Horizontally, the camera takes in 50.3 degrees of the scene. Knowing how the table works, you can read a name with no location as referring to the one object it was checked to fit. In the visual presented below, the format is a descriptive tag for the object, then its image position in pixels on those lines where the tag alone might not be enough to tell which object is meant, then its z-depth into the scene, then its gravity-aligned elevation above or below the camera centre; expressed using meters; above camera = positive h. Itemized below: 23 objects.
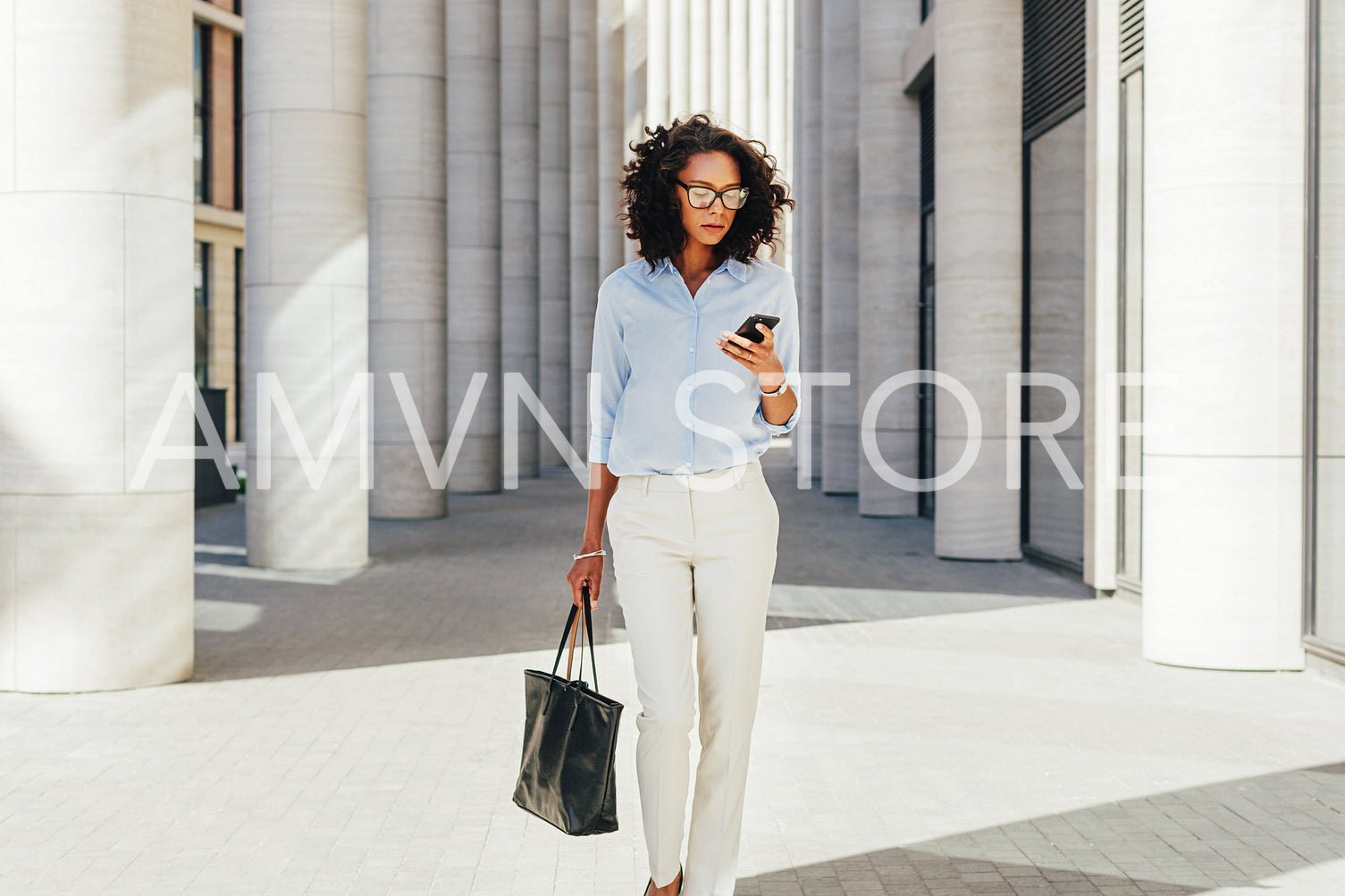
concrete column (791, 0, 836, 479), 30.22 +5.13
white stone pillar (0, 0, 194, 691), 7.60 +0.43
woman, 3.71 -0.08
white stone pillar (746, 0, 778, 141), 76.44 +20.27
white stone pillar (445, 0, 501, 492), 23.33 +3.31
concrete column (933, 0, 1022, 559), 13.83 +1.88
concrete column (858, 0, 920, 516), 19.30 +2.80
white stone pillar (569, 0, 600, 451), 40.53 +6.88
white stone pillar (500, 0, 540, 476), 29.98 +4.80
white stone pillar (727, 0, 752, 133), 75.81 +19.29
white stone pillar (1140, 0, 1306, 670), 8.12 +0.62
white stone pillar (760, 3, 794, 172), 76.00 +18.42
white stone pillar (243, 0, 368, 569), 13.58 +1.51
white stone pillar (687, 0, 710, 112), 74.69 +19.38
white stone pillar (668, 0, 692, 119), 74.94 +19.80
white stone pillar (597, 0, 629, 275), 47.06 +10.60
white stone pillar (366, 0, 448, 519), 19.09 +2.43
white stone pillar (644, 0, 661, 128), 74.94 +19.55
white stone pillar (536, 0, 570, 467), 34.97 +5.01
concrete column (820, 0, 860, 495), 24.11 +3.37
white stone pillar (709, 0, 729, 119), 75.25 +19.38
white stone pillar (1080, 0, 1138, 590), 11.55 +1.30
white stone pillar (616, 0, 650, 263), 52.72 +13.71
